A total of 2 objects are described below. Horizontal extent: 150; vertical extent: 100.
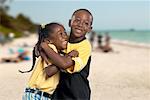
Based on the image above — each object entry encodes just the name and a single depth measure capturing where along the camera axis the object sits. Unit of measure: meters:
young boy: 3.61
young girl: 3.69
